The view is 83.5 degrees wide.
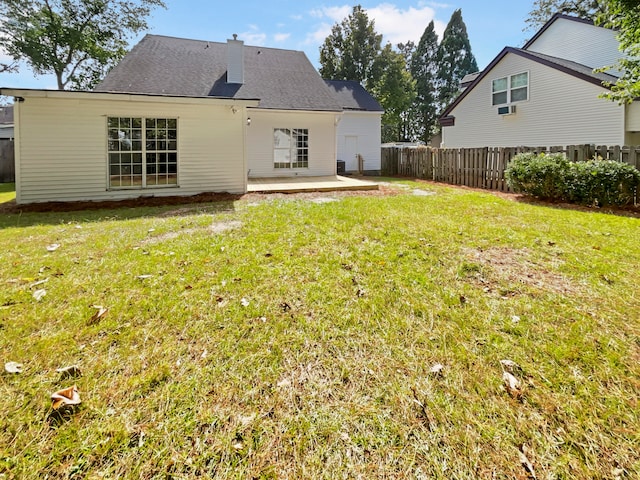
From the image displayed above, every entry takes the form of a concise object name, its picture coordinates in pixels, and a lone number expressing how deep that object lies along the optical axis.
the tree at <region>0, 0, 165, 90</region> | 20.94
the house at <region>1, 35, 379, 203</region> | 8.95
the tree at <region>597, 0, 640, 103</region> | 8.12
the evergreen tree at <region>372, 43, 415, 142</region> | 31.73
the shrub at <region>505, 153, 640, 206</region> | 7.87
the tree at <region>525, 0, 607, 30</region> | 25.08
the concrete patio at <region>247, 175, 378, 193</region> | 10.83
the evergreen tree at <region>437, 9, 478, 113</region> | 43.44
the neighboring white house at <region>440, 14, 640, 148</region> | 13.84
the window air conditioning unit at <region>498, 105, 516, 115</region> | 16.89
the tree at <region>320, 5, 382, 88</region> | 33.00
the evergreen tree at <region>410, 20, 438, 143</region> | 44.50
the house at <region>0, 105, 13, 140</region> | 29.44
